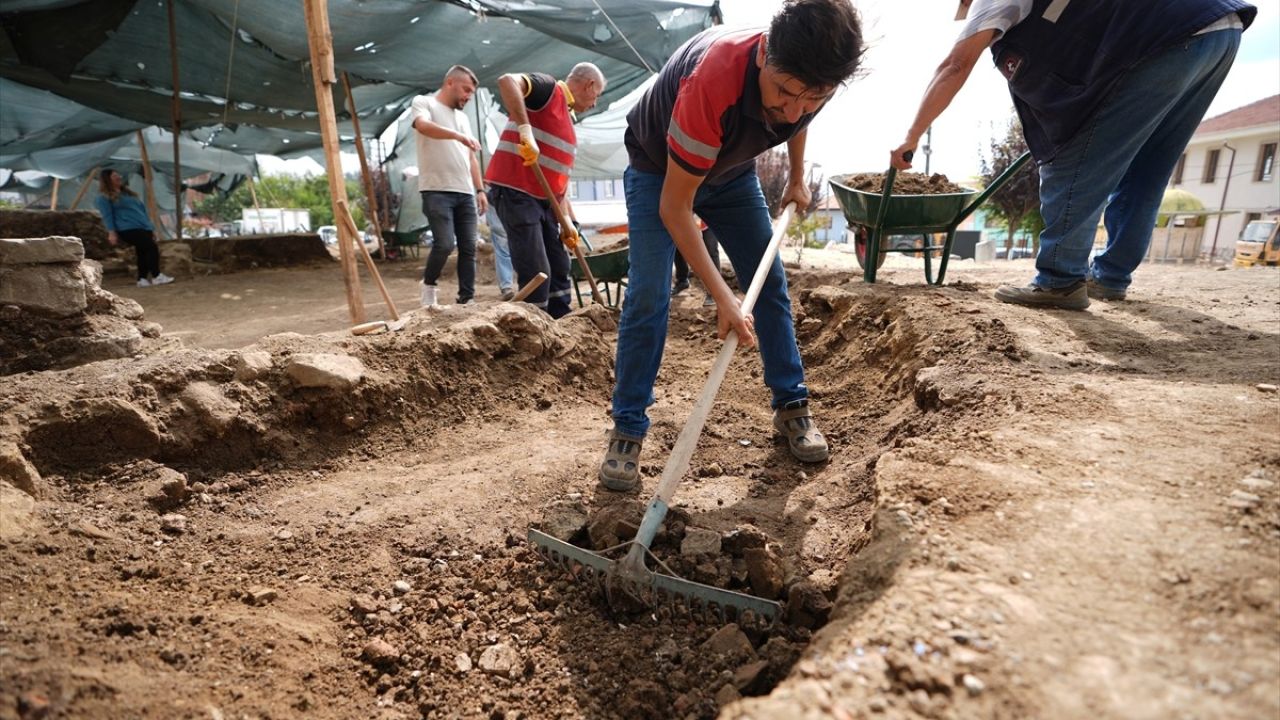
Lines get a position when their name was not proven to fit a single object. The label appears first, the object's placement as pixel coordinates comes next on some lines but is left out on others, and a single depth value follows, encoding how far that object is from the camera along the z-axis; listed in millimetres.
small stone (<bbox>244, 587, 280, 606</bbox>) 1549
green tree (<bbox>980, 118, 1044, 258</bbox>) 13359
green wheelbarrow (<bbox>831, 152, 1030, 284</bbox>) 3766
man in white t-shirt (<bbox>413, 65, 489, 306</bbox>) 4441
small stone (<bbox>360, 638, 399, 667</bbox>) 1450
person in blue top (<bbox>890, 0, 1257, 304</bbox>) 2518
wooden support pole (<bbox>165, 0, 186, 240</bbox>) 6476
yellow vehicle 11055
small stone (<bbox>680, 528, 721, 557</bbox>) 1710
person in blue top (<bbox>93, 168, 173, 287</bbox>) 7168
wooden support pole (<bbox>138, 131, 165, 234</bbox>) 10969
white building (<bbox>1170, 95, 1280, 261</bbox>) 19781
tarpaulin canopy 6137
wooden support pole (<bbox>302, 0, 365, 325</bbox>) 3797
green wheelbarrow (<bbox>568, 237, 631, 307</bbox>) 4619
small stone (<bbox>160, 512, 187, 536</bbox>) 1817
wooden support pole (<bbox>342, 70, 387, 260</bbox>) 8047
